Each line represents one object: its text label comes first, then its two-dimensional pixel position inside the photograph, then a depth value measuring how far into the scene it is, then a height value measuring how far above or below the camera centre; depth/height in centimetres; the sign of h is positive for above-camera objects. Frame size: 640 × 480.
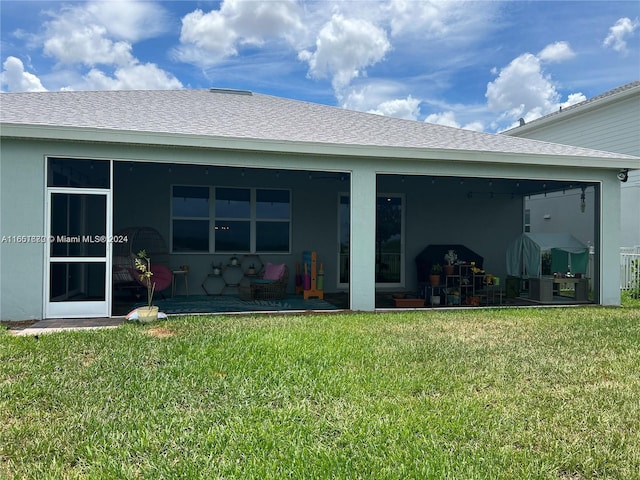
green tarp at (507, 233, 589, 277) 1033 -14
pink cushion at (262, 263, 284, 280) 1015 -62
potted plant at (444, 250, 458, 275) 991 -35
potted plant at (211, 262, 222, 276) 1089 -60
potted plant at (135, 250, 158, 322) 670 -106
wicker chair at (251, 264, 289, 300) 991 -97
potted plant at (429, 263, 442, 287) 995 -65
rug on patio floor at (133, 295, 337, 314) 842 -123
